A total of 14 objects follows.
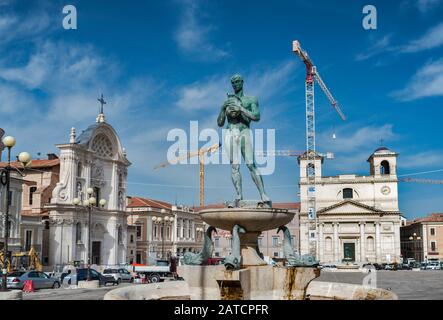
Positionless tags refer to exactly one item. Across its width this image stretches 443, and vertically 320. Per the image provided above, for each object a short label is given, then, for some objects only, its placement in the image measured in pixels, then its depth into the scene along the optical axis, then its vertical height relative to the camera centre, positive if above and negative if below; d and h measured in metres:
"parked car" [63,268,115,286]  31.78 -2.83
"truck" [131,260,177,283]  38.00 -2.97
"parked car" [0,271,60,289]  26.53 -2.53
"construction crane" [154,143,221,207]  102.03 +13.53
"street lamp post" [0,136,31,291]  16.88 +2.43
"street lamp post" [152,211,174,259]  59.83 +1.13
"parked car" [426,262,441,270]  61.84 -3.90
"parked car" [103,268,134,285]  34.88 -2.85
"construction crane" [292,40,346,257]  81.81 +14.96
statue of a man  11.99 +2.15
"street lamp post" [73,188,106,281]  29.23 +1.71
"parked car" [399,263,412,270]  64.97 -4.21
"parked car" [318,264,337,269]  59.22 -3.85
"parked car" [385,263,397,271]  61.28 -4.12
